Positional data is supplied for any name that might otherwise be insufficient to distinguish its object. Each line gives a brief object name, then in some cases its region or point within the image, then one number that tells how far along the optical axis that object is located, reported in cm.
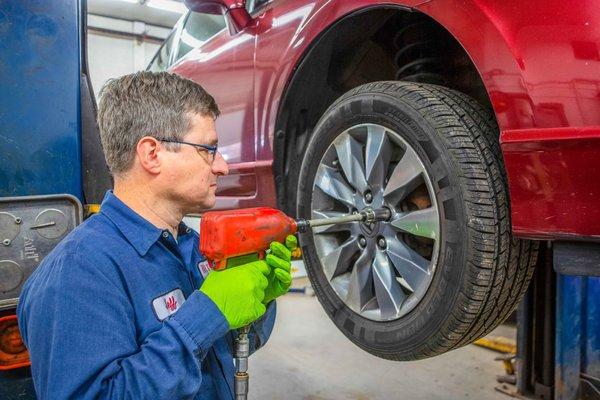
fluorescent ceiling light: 670
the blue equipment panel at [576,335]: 259
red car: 96
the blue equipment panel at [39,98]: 129
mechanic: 83
